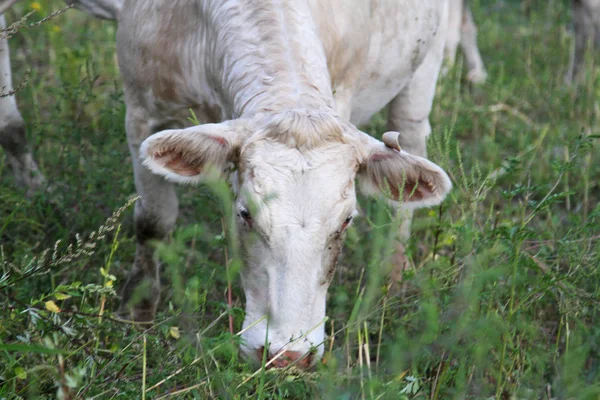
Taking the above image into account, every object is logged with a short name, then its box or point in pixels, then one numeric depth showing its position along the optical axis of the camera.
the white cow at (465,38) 14.16
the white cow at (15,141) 9.62
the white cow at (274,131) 5.54
